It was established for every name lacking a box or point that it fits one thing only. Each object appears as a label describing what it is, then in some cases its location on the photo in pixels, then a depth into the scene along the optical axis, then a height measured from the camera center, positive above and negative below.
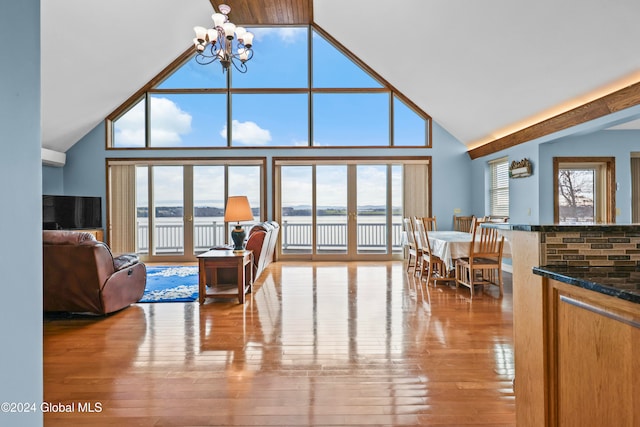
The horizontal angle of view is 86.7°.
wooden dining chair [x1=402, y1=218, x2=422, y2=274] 5.77 -0.51
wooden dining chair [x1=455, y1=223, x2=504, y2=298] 4.40 -0.56
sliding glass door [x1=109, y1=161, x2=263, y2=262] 7.41 +0.28
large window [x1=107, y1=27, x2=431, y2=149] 7.33 +2.39
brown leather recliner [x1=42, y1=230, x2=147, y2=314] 3.32 -0.59
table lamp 4.29 +0.01
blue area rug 4.32 -1.05
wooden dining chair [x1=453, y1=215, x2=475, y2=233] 7.02 -0.22
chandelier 4.40 +2.44
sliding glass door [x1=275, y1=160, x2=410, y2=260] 7.40 +0.25
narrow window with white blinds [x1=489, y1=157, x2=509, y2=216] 6.29 +0.49
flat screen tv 6.29 +0.06
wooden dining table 4.56 -0.49
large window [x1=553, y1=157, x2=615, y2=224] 5.41 +0.35
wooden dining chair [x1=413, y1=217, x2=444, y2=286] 5.11 -0.65
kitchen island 1.07 -0.41
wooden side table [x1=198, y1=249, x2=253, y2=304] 4.02 -0.64
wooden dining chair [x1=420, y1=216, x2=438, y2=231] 5.64 -0.22
